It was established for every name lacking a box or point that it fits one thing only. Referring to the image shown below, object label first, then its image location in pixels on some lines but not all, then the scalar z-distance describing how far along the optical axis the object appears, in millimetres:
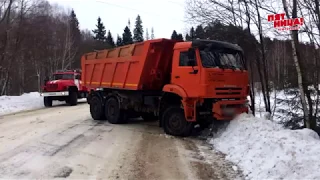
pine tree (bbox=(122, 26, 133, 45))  55031
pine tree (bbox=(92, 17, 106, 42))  58093
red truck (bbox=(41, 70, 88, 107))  17692
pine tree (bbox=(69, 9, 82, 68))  44631
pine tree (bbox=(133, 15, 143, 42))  63412
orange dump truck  7874
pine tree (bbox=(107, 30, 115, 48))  55817
